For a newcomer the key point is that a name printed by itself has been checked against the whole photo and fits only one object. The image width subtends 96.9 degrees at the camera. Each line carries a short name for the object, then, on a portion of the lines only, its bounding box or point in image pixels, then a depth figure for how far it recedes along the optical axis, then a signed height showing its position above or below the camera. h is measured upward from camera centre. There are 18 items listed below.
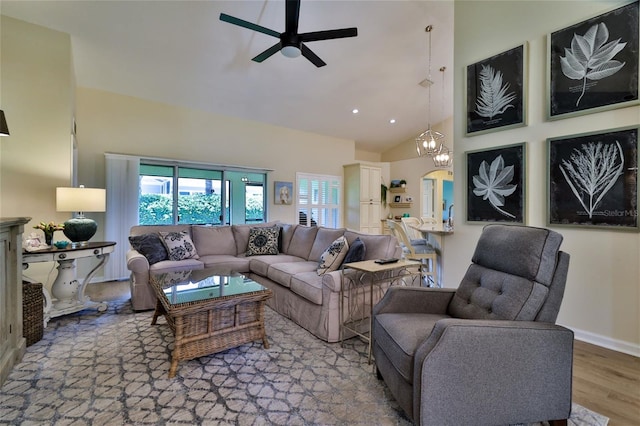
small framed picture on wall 6.46 +0.45
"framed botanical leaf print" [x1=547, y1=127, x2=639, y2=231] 2.26 +0.28
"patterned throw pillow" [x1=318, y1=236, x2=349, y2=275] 2.90 -0.46
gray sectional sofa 2.60 -0.64
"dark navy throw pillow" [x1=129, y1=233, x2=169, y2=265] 3.51 -0.43
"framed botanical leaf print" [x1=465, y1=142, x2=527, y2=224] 2.83 +0.30
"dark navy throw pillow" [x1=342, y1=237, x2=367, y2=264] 2.77 -0.40
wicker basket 2.40 -0.86
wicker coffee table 2.08 -0.80
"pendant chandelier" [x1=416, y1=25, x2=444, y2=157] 5.02 +1.24
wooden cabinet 1.99 -0.61
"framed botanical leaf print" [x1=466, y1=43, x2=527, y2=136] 2.81 +1.27
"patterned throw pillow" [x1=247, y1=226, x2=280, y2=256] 4.28 -0.44
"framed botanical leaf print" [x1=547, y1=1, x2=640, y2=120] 2.23 +1.26
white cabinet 7.30 +0.39
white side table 2.81 -0.77
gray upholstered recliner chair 1.31 -0.70
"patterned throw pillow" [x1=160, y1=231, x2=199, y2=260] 3.66 -0.44
